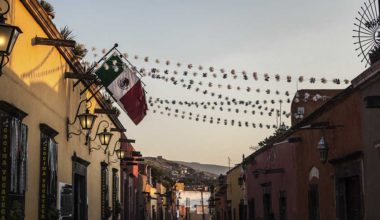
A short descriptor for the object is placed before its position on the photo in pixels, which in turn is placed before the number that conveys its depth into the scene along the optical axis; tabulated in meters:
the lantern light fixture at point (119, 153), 19.75
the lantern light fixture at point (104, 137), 15.37
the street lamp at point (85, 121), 12.42
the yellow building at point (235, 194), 31.11
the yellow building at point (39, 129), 8.02
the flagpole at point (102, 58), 12.42
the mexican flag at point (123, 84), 12.37
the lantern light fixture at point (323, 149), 13.22
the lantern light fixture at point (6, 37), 6.11
